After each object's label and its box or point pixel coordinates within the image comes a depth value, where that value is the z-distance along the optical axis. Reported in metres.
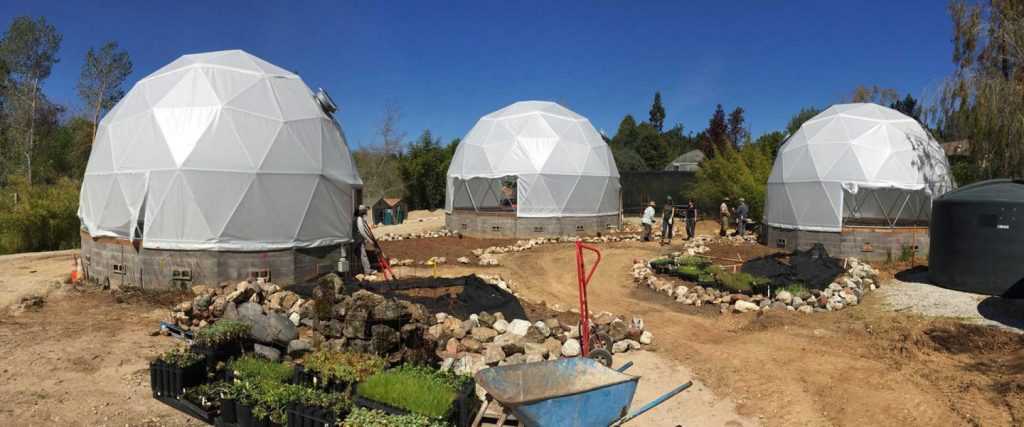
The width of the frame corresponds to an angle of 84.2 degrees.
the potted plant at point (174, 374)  6.20
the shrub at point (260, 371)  6.33
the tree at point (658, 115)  76.56
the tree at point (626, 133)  64.06
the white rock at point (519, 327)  8.71
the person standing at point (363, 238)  13.93
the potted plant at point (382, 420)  4.79
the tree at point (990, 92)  15.20
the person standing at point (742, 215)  22.48
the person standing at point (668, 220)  21.16
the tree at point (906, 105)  46.21
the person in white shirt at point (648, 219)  21.14
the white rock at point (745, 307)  11.30
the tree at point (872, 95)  34.38
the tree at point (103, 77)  32.47
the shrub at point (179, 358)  6.33
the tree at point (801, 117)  46.78
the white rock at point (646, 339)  8.98
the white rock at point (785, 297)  11.54
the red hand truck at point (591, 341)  6.88
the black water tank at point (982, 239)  12.03
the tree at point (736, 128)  45.25
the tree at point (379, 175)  39.34
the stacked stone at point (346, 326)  7.40
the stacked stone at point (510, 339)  7.71
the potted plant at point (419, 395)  5.43
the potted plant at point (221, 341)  7.05
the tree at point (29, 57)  31.03
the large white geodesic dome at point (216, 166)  11.73
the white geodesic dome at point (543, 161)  23.42
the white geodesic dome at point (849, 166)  17.95
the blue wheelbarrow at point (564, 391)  4.64
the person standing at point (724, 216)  22.99
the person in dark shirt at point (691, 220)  22.45
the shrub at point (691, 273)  13.73
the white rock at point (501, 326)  8.82
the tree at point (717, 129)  44.67
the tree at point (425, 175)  39.91
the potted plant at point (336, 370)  6.24
